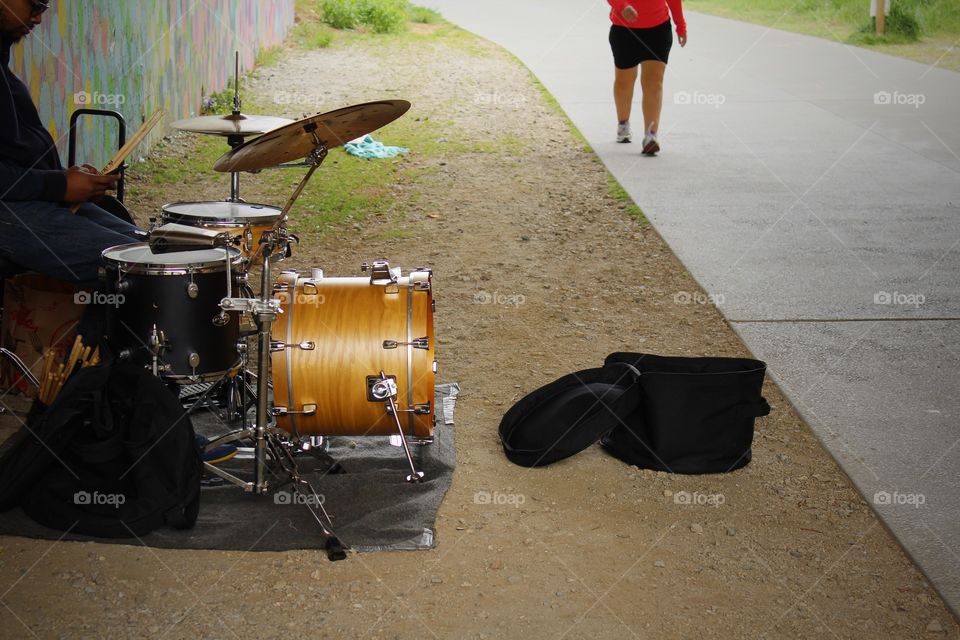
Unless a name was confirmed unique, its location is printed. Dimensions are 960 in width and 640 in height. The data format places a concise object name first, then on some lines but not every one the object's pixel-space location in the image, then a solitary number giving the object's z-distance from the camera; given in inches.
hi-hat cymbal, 185.2
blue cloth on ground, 388.8
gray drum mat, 143.0
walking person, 357.4
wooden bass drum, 154.1
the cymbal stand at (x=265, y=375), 143.8
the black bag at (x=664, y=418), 163.0
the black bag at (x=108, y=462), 142.6
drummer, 168.2
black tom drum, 148.3
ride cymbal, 137.5
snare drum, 185.3
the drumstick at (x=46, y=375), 158.9
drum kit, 147.7
